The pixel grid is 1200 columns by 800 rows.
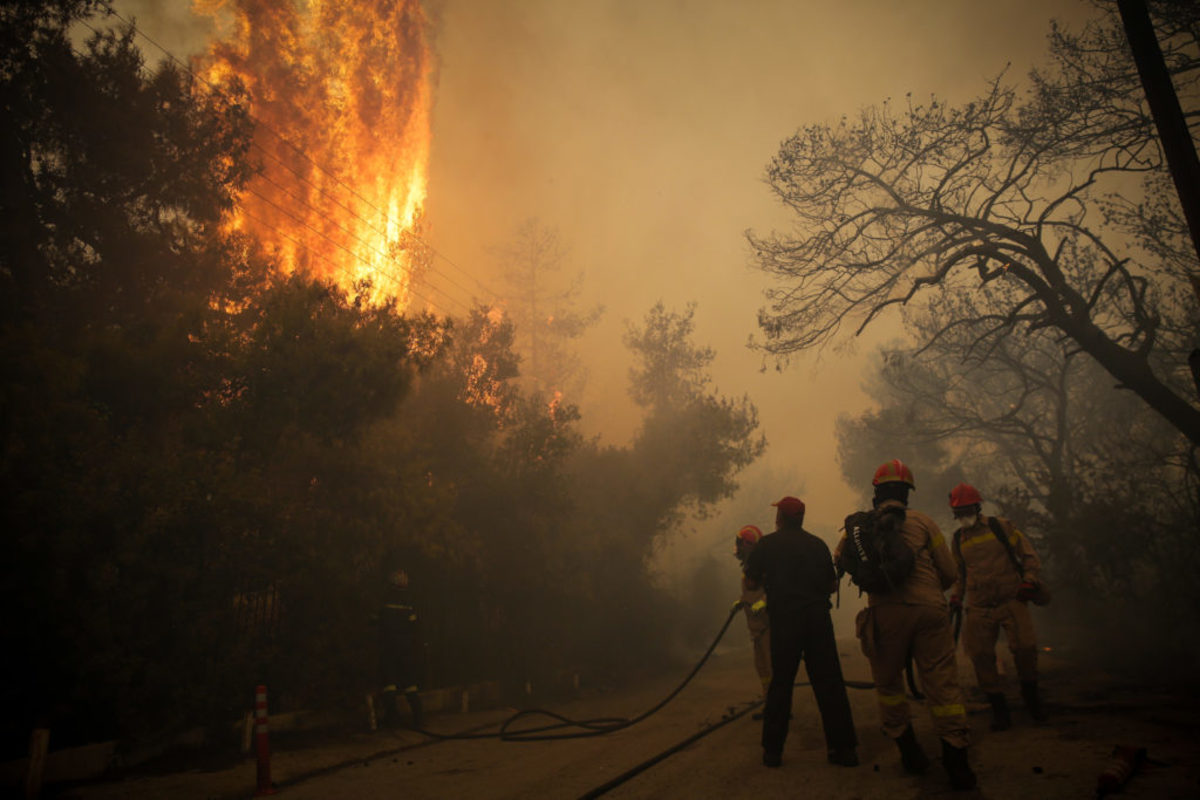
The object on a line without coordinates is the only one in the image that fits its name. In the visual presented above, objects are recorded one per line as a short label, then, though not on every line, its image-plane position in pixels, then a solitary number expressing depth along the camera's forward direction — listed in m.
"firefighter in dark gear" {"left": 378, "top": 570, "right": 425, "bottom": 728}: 9.77
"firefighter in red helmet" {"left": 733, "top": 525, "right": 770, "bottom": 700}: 8.27
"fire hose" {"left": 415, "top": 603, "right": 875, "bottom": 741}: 8.48
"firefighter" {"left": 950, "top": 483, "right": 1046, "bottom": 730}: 6.56
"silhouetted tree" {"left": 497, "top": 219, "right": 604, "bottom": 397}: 44.69
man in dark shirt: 5.60
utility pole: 5.54
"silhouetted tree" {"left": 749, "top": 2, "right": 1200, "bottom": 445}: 9.55
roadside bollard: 5.82
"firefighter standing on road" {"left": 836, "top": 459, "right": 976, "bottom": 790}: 4.70
